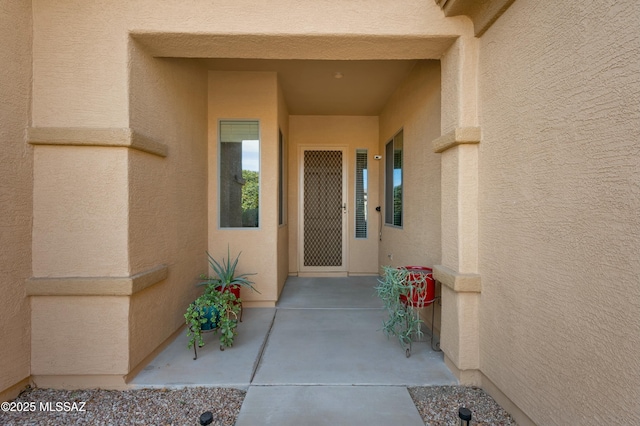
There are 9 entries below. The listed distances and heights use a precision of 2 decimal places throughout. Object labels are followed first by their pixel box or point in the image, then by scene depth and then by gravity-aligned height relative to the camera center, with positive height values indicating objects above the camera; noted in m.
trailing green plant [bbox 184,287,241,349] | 2.38 -0.82
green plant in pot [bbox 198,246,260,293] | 3.08 -0.66
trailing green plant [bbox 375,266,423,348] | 2.45 -0.71
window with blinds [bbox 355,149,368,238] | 5.35 +0.50
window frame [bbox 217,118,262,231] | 3.74 +0.56
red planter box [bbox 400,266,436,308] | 2.48 -0.61
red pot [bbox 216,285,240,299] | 3.15 -0.78
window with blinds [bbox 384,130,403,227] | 4.09 +0.50
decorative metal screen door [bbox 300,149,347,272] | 5.35 +0.07
